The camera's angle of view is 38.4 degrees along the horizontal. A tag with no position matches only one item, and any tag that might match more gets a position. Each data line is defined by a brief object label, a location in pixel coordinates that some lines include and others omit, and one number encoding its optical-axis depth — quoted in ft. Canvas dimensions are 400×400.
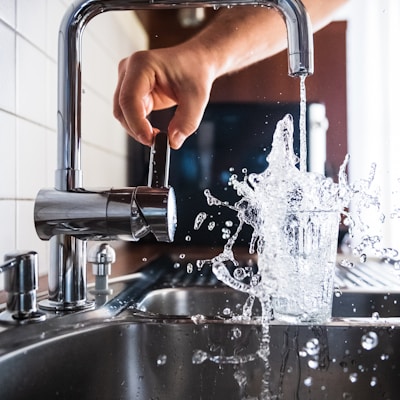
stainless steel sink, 1.95
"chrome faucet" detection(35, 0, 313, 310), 1.86
